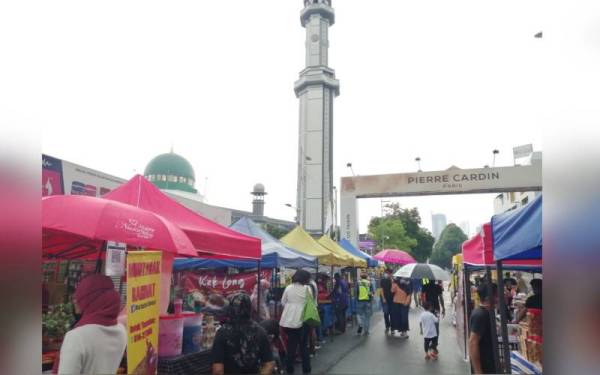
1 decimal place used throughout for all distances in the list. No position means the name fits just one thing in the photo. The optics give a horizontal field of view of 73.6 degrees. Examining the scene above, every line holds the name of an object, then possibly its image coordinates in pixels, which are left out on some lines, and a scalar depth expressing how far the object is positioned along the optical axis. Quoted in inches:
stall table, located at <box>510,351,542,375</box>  131.3
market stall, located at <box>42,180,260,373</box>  107.7
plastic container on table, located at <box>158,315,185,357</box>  143.9
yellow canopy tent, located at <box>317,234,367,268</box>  500.2
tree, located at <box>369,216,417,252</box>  1903.3
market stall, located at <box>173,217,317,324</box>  322.7
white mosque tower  2143.2
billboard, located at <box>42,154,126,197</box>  447.8
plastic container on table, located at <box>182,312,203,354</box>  159.7
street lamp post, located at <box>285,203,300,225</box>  2164.6
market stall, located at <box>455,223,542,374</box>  155.7
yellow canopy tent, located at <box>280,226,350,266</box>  418.3
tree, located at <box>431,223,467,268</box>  2801.4
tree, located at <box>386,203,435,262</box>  2112.5
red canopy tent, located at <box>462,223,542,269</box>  152.8
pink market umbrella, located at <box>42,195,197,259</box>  105.7
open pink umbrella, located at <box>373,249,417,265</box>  650.2
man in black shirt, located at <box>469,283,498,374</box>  176.6
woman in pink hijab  92.4
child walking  324.8
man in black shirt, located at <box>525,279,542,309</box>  168.1
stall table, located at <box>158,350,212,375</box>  140.5
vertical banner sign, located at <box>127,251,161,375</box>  106.8
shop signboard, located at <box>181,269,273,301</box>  359.6
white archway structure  755.4
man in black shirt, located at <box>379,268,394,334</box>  456.8
